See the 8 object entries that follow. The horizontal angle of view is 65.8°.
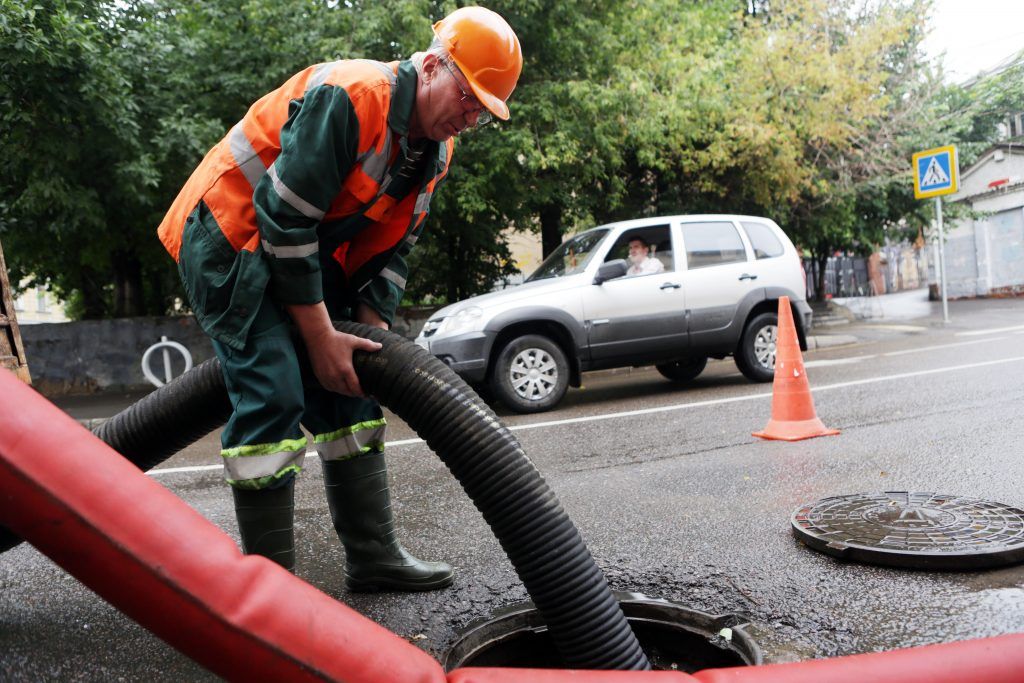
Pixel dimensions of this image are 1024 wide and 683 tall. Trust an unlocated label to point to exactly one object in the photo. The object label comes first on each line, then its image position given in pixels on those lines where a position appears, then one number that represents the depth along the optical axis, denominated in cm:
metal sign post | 1430
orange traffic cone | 543
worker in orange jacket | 221
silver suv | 753
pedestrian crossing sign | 1350
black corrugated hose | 201
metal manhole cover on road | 287
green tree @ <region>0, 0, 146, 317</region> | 812
